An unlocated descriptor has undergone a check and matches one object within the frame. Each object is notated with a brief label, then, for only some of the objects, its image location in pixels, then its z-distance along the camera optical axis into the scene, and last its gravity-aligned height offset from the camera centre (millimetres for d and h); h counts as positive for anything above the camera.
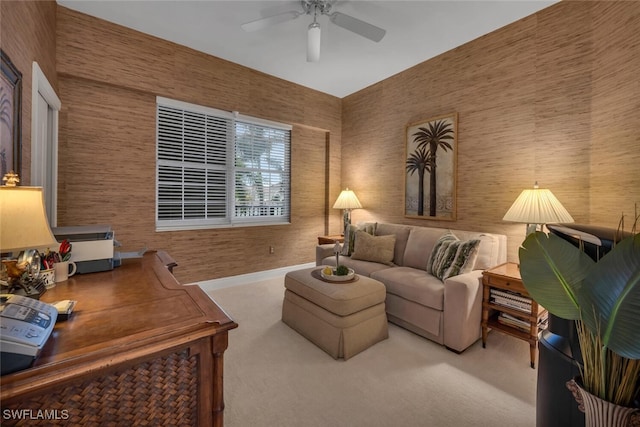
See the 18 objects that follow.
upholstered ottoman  2172 -855
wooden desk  730 -458
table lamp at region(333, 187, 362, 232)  4334 +179
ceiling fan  2359 +1674
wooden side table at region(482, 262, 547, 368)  2080 -753
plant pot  830 -624
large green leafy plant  760 -259
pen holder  1280 -323
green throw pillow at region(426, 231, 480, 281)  2469 -409
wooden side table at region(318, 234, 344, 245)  4237 -414
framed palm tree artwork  3338 +597
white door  2023 +622
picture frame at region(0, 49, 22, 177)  1457 +535
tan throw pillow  3295 -425
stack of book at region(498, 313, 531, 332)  2135 -872
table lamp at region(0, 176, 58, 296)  935 -37
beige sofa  2234 -637
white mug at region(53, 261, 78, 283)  1376 -309
